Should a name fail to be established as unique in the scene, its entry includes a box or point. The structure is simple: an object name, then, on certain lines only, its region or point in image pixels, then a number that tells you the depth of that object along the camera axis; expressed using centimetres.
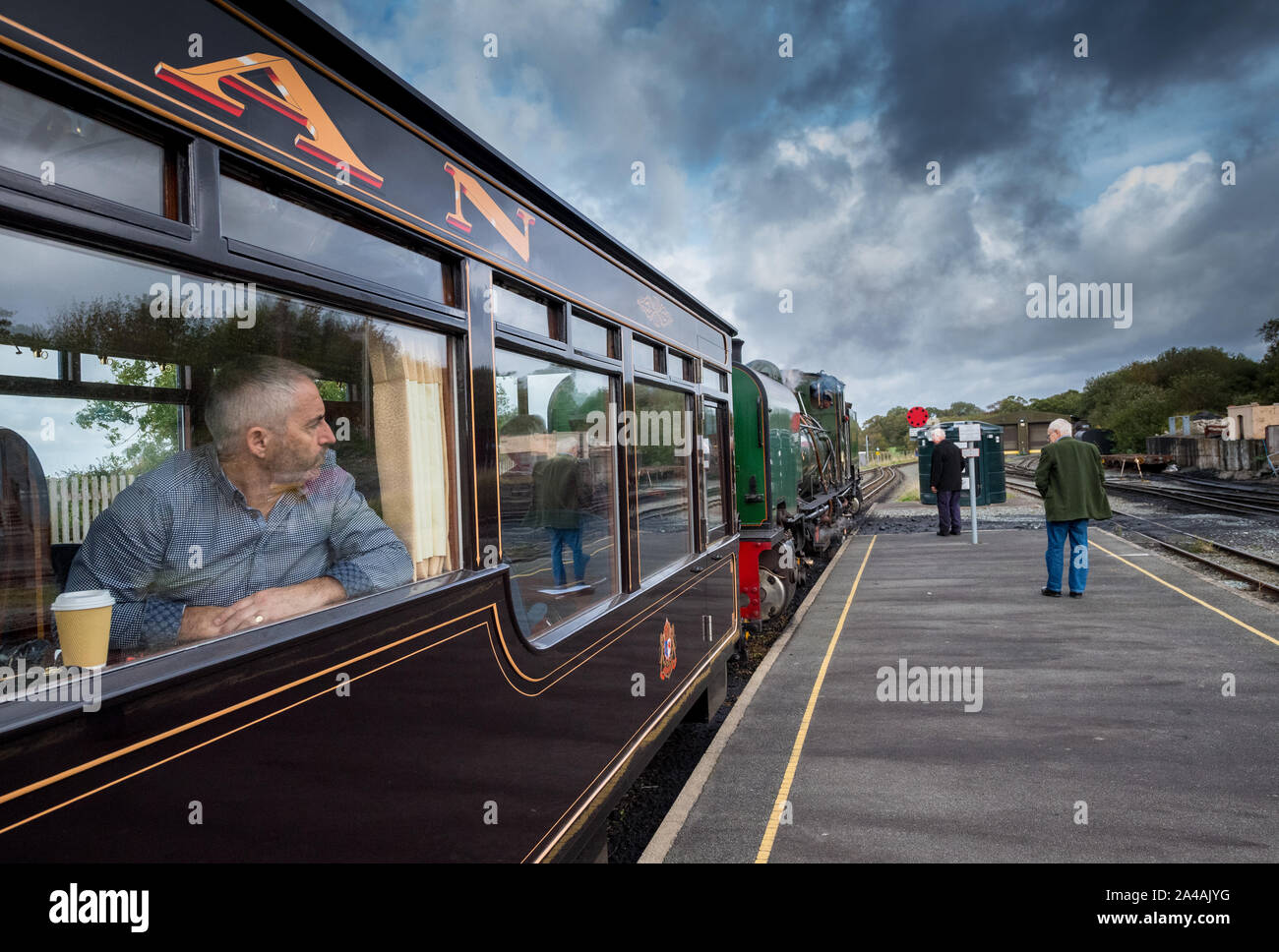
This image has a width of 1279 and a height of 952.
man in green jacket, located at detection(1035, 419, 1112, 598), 816
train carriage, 132
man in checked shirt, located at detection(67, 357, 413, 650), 173
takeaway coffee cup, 141
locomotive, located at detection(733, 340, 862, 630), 838
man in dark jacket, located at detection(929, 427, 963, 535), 1443
